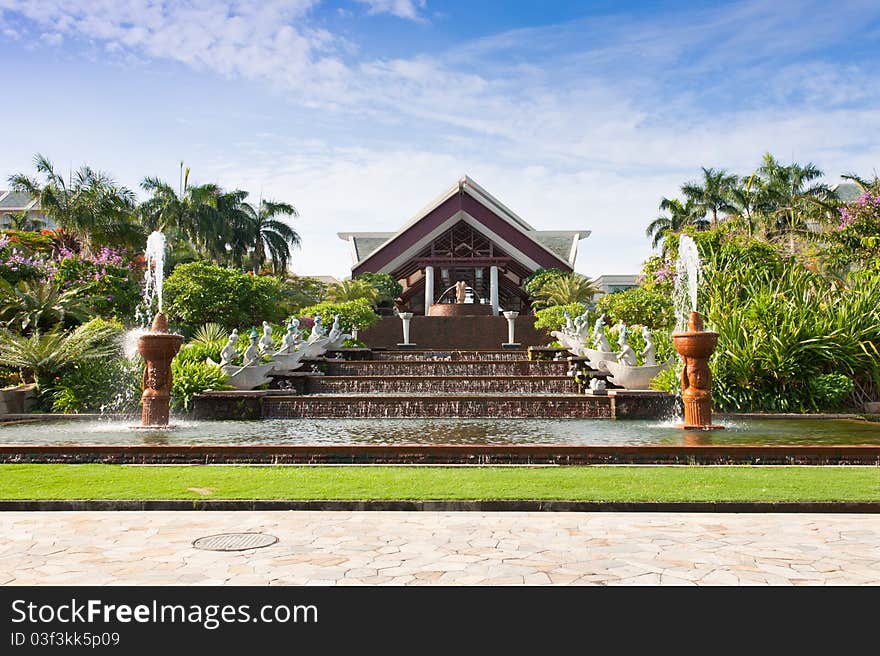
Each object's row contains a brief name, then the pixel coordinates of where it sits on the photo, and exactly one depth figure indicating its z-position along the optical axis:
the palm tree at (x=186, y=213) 37.50
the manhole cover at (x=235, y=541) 4.49
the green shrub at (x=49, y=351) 13.92
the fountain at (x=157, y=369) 10.81
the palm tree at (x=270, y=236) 43.50
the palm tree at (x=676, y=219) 44.81
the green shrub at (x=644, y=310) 21.47
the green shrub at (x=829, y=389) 12.88
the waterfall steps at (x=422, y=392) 12.91
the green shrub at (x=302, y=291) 32.44
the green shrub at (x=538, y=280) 35.06
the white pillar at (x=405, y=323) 25.17
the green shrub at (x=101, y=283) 20.33
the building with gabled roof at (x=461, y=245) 38.38
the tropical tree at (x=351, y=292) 31.16
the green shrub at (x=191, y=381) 12.90
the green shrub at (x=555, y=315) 23.83
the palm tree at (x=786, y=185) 39.34
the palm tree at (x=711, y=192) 43.72
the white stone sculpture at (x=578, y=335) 17.78
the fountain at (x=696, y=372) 10.52
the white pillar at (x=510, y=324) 24.64
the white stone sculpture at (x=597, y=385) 13.84
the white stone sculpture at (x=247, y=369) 14.15
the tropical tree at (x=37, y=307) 16.91
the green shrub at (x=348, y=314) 24.72
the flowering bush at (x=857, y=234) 21.30
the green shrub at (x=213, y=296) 24.09
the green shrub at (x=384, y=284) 34.92
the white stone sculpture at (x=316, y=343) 18.73
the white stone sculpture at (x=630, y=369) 13.65
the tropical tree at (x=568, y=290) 30.52
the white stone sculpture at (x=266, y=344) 15.34
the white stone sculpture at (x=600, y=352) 15.47
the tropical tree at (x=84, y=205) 27.44
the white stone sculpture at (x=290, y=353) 16.16
